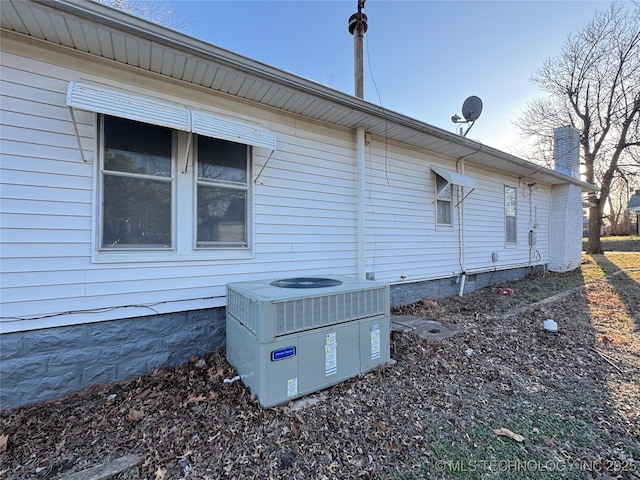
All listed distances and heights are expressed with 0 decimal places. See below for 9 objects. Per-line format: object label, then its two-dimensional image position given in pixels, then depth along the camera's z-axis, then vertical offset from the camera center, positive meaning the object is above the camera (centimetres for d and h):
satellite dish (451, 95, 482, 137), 599 +278
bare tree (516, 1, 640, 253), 1137 +660
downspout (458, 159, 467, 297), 627 -6
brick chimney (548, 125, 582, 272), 905 +82
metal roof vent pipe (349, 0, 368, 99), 601 +409
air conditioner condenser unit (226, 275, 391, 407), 229 -82
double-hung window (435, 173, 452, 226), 589 +87
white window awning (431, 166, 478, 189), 552 +127
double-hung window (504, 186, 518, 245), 764 +77
